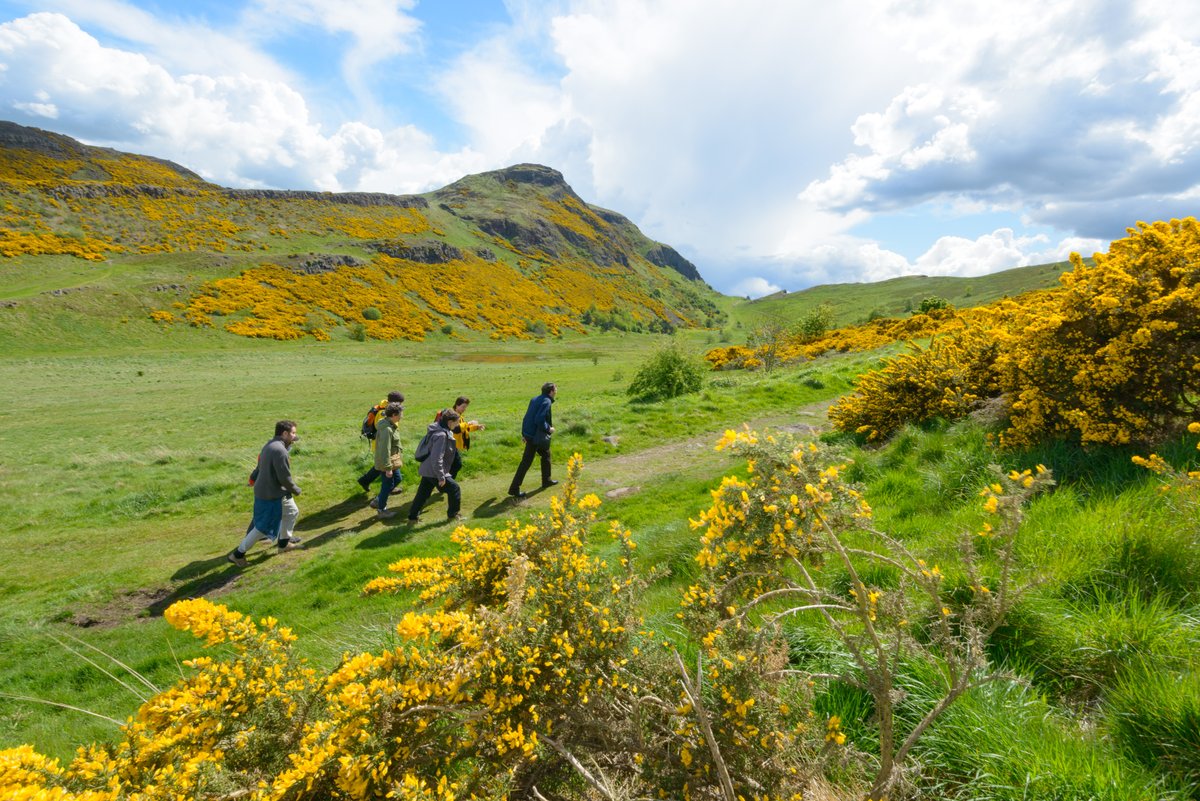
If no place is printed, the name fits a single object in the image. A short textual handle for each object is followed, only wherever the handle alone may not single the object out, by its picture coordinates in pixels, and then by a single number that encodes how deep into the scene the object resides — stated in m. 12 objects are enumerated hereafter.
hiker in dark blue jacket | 11.52
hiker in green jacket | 11.22
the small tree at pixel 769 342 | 33.72
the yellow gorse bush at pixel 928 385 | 9.48
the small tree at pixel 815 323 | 49.16
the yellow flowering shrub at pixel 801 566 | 2.22
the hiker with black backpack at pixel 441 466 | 10.30
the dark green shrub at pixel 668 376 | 24.39
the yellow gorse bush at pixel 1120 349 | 5.60
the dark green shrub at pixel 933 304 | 42.16
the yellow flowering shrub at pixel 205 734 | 2.26
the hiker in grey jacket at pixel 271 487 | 9.59
